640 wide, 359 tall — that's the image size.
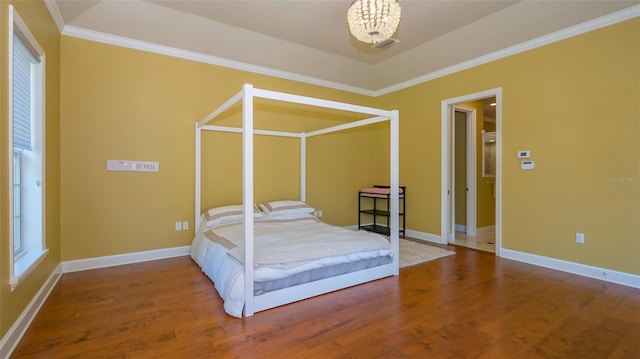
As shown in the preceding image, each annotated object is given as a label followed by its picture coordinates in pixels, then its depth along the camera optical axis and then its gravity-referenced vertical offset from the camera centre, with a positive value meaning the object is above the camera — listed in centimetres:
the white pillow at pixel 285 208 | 408 -42
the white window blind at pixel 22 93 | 204 +68
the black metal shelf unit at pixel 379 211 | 511 -60
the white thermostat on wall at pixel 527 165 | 354 +18
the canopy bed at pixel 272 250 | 224 -67
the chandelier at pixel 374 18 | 226 +132
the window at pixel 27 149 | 206 +25
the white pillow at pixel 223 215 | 357 -45
